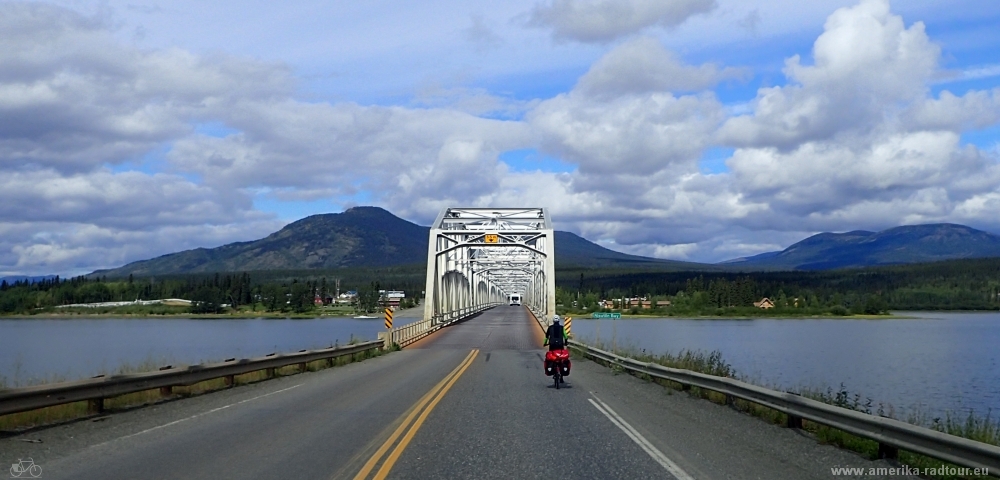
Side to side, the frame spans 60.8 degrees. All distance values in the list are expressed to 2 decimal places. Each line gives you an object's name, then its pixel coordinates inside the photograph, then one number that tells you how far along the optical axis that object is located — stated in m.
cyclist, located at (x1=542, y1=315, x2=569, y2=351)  18.31
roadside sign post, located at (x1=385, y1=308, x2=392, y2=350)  33.38
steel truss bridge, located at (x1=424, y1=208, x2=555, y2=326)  50.56
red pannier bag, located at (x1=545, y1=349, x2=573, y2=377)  17.69
